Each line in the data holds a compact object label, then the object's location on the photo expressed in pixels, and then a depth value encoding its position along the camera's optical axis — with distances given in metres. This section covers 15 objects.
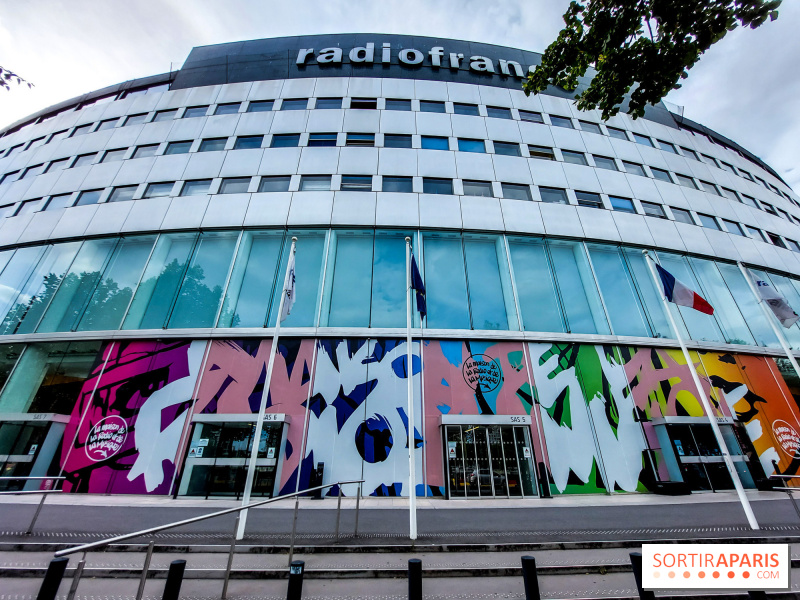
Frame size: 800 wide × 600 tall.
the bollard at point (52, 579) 2.82
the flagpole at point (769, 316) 10.16
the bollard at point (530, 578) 3.61
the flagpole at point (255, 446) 6.75
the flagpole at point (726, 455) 7.37
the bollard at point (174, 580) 3.24
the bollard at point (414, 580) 3.60
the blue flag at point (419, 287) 10.09
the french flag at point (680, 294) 9.90
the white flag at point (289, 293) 9.81
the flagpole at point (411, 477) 6.70
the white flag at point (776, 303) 10.40
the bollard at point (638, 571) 3.60
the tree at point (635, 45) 6.86
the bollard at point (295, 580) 3.38
